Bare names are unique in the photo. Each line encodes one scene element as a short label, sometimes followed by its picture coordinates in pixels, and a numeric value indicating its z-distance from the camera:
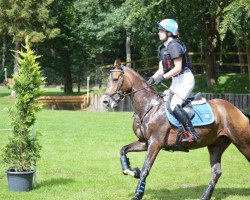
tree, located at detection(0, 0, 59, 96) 67.43
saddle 14.22
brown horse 14.16
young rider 13.93
